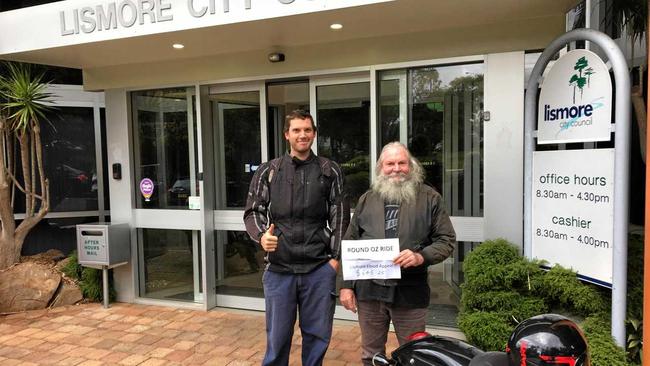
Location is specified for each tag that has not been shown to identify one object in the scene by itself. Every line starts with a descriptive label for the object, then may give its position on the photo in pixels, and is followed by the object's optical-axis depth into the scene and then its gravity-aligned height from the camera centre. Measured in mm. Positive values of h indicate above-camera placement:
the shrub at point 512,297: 3088 -948
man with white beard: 2678 -421
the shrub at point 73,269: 5832 -1213
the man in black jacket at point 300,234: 2988 -429
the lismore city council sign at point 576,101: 2992 +401
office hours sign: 2963 -336
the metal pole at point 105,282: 5439 -1299
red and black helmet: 1495 -590
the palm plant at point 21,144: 5508 +327
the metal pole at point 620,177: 2820 -102
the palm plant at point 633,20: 3698 +1186
